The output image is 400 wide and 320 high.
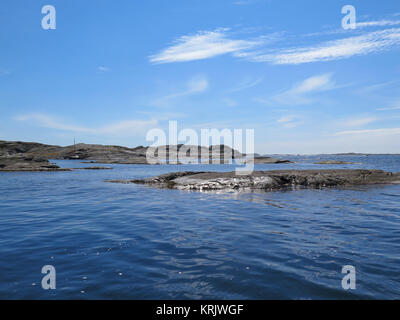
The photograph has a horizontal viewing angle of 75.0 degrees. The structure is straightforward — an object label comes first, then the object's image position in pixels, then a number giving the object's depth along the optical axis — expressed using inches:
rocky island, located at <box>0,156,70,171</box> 1850.9
